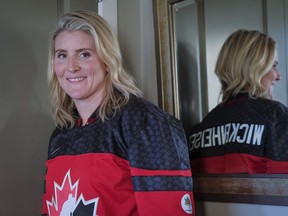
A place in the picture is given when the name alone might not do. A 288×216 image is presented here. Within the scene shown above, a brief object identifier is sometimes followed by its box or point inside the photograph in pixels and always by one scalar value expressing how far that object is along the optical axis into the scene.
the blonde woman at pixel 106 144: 1.05
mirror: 1.18
